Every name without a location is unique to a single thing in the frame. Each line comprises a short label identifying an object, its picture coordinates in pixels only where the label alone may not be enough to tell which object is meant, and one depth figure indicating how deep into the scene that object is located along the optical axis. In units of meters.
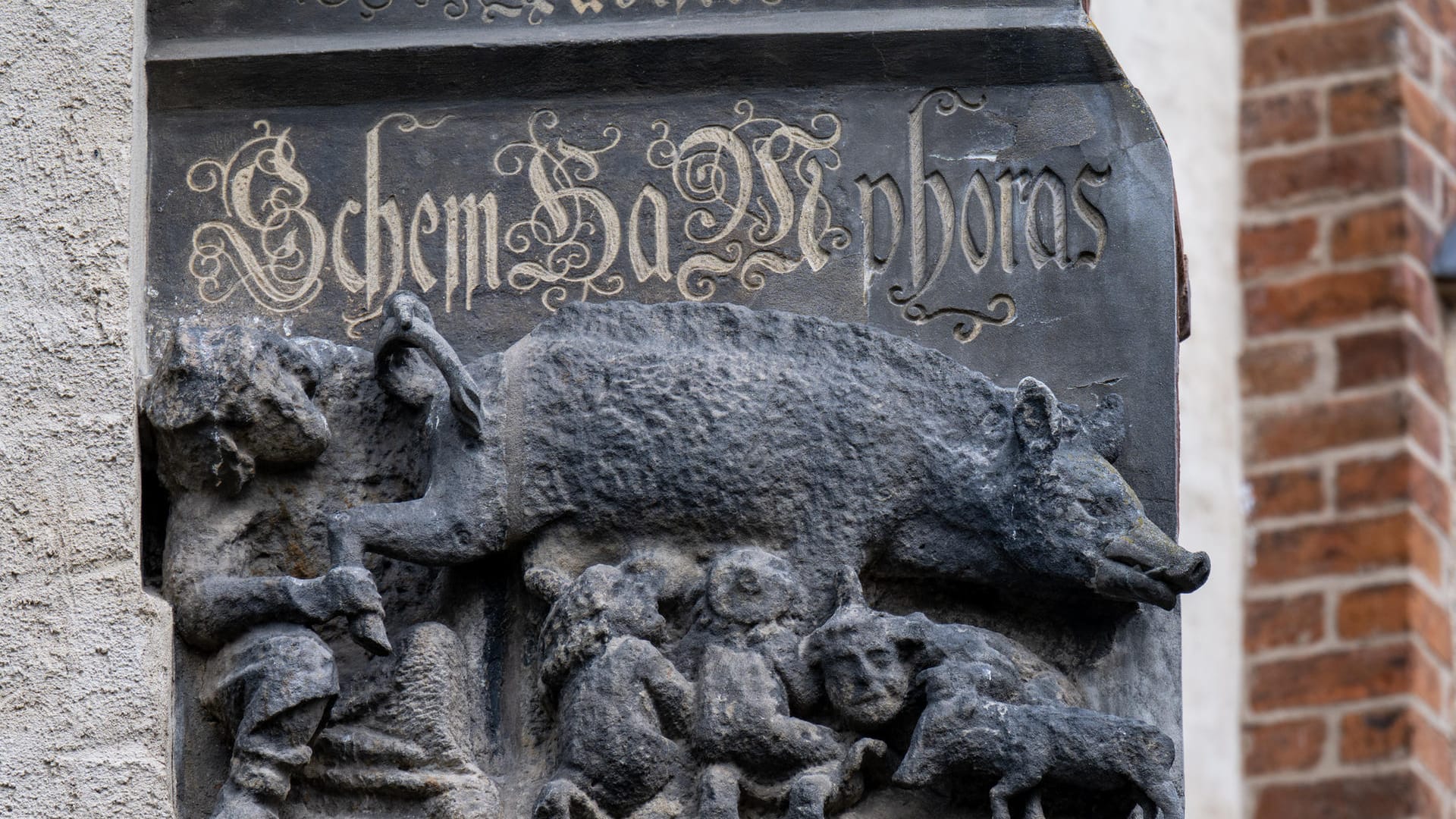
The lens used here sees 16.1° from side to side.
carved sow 7.16
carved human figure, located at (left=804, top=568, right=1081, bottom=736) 6.98
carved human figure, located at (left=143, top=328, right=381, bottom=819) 6.96
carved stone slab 7.45
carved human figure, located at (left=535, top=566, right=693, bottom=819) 6.90
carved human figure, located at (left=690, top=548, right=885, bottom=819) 6.88
